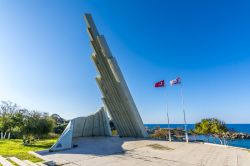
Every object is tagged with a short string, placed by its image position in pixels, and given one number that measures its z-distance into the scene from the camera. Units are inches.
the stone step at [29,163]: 303.7
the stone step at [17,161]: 304.9
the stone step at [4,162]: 306.3
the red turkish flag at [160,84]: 706.9
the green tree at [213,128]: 985.5
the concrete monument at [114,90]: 657.0
